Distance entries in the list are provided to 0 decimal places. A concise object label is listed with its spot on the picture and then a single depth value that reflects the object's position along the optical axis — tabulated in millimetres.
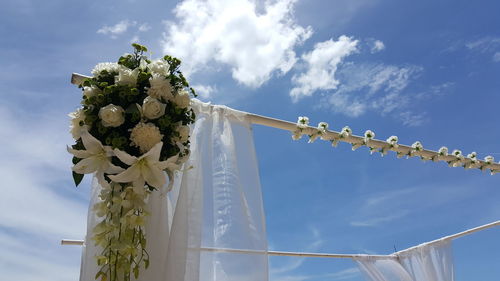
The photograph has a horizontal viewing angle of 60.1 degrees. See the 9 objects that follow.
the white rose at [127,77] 1297
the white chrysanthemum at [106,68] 1345
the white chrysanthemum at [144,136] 1215
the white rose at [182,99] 1335
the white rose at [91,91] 1287
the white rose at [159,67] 1333
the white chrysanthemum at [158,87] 1288
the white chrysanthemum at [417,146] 2498
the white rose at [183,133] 1318
